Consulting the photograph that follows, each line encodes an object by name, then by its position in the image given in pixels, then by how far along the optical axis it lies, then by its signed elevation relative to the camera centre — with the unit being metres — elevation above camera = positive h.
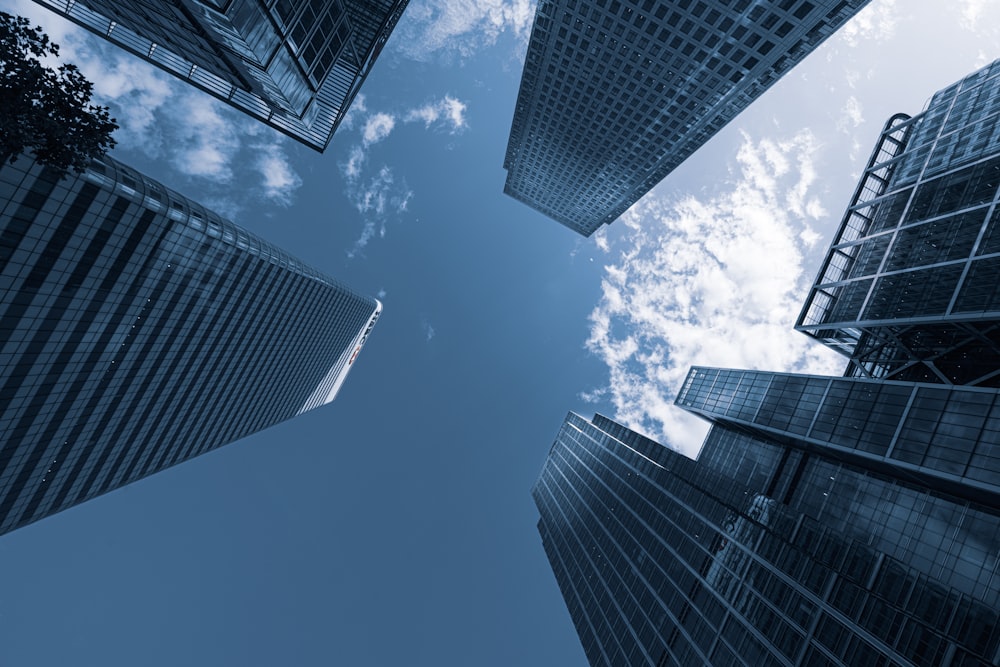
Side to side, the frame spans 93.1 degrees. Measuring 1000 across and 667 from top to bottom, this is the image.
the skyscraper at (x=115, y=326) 49.06 -18.26
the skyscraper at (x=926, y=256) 71.00 +50.06
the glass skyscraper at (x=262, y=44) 32.91 +13.69
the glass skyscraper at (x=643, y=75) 68.75 +58.76
